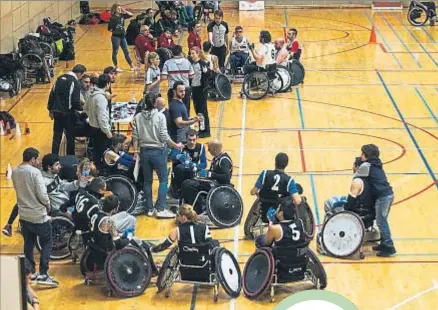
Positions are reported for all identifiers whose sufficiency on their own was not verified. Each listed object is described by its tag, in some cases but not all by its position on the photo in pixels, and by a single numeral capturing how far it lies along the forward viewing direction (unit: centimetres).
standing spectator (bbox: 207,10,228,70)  2302
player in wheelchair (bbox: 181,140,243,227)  1416
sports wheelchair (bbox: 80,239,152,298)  1205
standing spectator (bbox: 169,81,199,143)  1611
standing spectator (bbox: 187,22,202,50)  2371
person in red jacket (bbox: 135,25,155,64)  2397
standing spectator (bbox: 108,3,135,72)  2534
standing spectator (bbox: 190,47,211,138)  1838
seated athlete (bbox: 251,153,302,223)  1298
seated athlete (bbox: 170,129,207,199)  1461
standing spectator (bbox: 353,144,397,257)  1308
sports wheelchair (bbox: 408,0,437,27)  3262
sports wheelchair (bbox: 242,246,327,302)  1188
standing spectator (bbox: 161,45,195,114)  1797
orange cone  2972
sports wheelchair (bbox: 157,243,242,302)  1189
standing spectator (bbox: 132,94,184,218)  1445
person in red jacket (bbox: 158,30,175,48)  2355
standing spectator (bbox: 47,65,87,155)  1648
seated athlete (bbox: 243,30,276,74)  2132
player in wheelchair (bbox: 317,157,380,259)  1308
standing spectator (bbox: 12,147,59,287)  1174
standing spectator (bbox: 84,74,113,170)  1576
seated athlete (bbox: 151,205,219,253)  1183
